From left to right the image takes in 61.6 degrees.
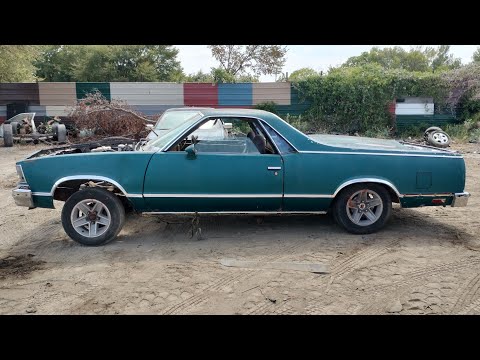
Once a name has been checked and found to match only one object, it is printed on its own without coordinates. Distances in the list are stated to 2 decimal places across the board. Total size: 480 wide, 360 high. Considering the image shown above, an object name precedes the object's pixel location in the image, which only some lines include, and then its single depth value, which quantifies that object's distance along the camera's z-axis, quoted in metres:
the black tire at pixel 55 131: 15.15
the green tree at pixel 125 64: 31.06
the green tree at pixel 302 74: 17.08
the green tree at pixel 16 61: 17.89
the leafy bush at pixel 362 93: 16.55
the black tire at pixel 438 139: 13.21
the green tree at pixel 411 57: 43.25
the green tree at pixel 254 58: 31.97
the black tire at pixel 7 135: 14.77
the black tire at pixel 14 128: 15.61
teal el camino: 4.76
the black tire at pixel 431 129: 13.69
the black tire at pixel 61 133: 15.03
